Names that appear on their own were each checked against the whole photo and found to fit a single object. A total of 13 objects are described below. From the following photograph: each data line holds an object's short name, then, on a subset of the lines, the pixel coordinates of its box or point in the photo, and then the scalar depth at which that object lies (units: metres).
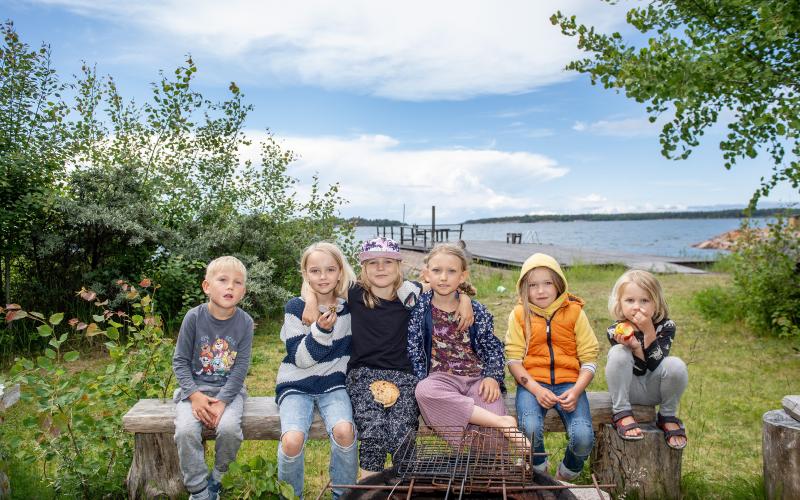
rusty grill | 2.28
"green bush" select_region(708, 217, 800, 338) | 7.87
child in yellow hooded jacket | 3.43
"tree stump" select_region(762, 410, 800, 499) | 3.25
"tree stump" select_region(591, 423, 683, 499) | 3.44
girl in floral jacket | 3.44
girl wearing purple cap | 3.35
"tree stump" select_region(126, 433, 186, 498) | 3.50
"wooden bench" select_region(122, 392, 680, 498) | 3.42
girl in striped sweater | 3.23
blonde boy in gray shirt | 3.29
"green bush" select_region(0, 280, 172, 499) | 3.35
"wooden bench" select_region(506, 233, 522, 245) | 40.62
